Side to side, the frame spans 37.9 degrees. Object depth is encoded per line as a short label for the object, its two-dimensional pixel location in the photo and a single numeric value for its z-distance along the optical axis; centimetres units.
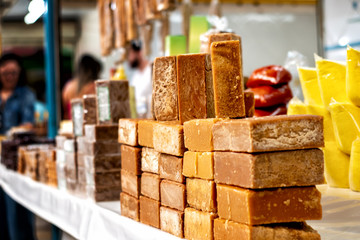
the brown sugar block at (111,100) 212
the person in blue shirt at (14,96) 576
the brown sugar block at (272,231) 111
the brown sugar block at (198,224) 124
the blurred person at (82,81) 484
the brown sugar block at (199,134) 124
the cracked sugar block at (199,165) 124
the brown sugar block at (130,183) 162
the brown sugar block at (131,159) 162
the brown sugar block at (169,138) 135
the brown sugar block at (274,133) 111
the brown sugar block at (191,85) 143
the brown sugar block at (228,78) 127
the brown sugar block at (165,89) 149
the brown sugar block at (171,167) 136
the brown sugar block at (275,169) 111
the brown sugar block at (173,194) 136
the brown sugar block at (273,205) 111
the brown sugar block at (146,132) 152
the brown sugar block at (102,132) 210
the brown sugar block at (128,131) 163
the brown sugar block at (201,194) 124
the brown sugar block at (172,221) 136
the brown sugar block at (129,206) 163
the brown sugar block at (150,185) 149
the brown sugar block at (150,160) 150
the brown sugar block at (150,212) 149
